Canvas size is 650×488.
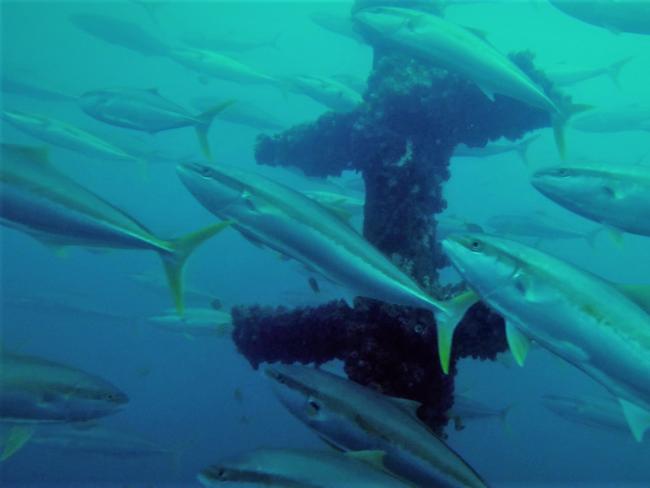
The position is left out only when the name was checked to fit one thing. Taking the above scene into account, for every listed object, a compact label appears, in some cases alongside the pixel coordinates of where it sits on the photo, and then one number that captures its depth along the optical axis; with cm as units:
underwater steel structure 432
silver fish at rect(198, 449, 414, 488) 238
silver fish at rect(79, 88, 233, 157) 582
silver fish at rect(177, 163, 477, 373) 275
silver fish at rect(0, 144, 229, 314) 287
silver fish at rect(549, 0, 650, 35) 504
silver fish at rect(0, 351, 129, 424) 348
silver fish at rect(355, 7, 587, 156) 473
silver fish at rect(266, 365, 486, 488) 259
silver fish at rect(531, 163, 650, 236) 317
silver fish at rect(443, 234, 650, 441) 222
